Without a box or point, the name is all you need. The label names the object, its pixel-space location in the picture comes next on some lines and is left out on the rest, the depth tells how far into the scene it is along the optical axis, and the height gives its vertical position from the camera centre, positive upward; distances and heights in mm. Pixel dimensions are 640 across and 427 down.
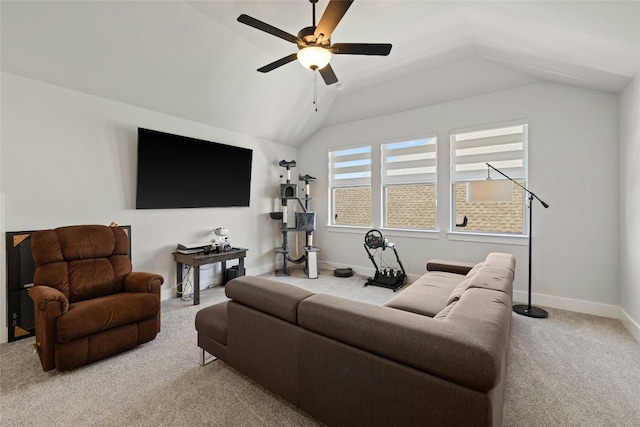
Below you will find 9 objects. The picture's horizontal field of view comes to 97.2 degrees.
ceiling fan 2098 +1421
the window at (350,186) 5344 +558
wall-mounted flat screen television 3658 +611
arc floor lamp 3279 -1156
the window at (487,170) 3866 +636
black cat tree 5230 -130
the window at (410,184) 4641 +529
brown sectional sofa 1072 -647
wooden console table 3713 -625
